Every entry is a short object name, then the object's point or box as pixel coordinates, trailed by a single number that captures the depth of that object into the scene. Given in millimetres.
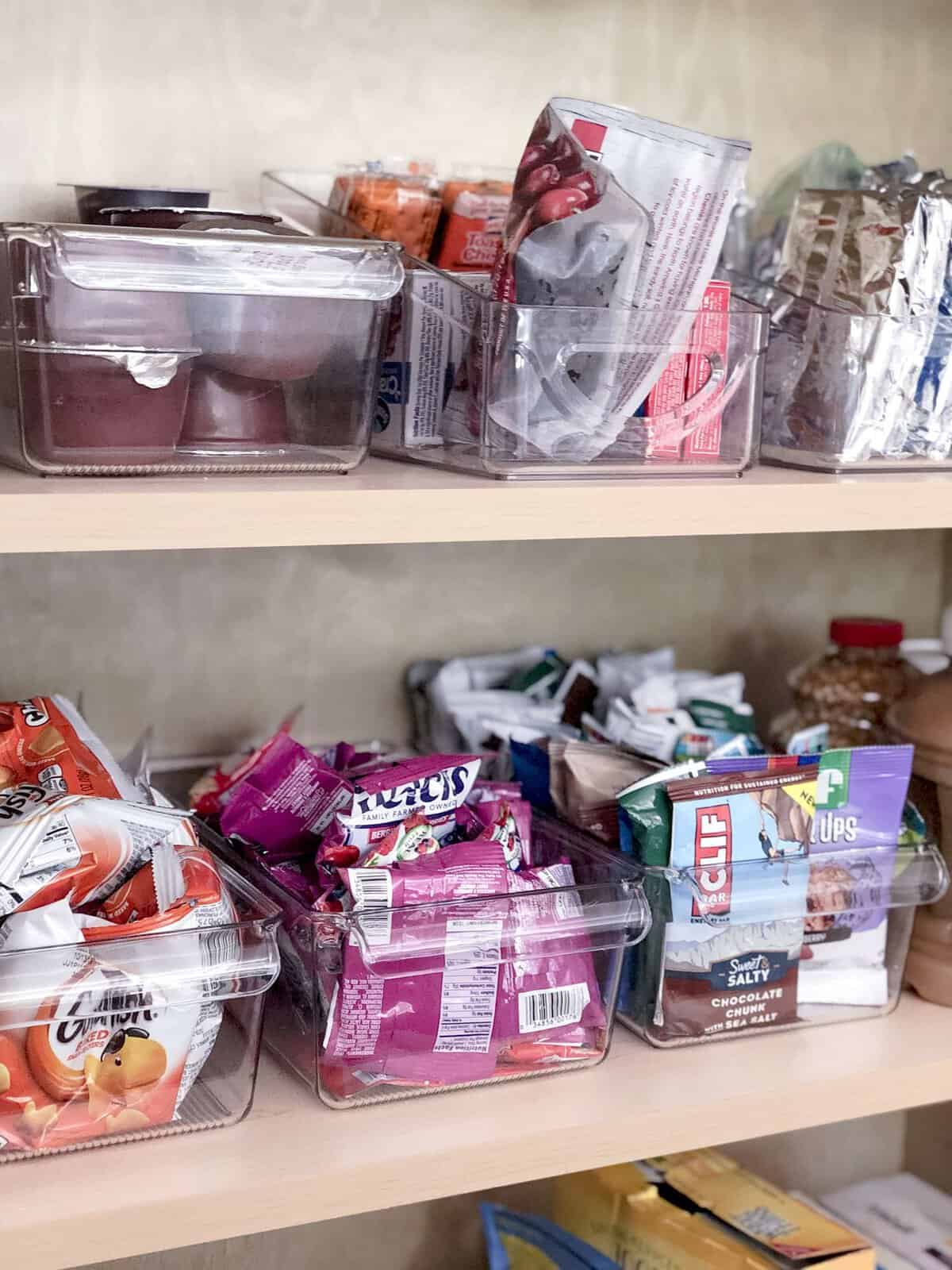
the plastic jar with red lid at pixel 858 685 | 1209
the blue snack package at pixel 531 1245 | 1156
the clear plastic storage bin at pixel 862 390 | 989
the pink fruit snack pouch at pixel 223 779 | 1035
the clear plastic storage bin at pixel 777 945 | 971
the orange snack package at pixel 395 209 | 1020
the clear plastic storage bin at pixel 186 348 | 768
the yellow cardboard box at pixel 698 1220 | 1119
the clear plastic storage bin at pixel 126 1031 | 786
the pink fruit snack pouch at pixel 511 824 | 963
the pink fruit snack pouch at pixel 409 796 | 929
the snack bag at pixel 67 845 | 796
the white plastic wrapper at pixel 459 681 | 1189
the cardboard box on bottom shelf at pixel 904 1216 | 1292
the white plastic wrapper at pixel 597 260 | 851
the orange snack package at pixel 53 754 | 886
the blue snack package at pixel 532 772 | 1077
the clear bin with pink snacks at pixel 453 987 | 869
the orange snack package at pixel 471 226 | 1015
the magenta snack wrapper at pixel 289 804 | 989
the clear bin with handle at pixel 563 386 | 864
